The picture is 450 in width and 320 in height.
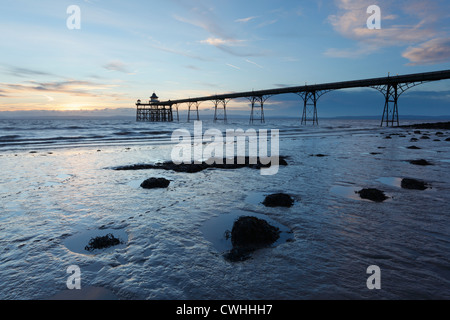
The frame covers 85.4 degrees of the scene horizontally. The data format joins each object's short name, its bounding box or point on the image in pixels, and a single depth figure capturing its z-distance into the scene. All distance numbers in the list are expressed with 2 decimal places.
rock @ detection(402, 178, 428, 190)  6.33
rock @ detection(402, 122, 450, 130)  33.05
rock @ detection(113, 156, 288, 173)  9.24
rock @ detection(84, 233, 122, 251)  3.61
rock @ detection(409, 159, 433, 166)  9.53
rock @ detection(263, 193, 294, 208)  5.34
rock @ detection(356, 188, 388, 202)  5.54
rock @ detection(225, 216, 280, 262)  3.56
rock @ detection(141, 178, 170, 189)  6.82
